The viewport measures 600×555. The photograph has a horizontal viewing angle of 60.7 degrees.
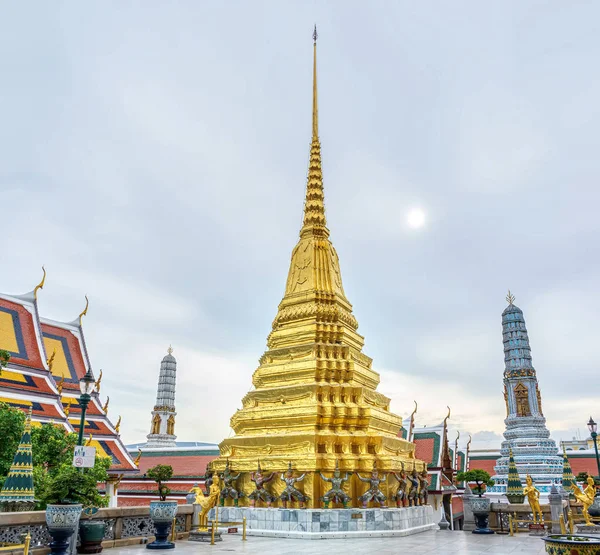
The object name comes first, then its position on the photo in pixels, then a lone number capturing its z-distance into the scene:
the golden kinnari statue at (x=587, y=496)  16.45
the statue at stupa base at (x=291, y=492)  17.36
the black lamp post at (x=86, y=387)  11.62
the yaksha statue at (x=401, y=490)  18.52
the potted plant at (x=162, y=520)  12.38
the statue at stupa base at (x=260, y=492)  18.09
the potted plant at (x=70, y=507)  9.50
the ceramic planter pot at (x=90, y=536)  10.91
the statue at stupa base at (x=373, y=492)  17.47
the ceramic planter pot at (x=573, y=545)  7.54
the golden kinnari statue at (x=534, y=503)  16.58
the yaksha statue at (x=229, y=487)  19.11
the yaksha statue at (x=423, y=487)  20.64
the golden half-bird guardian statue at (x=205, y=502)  14.66
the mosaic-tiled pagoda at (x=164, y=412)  56.34
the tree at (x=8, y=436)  15.88
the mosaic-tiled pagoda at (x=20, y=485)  12.63
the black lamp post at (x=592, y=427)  20.27
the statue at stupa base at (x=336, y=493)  17.17
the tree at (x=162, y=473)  15.74
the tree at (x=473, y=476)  27.28
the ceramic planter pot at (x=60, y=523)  9.48
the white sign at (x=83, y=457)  10.44
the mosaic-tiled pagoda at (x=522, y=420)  41.59
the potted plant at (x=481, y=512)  16.81
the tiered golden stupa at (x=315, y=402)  18.72
